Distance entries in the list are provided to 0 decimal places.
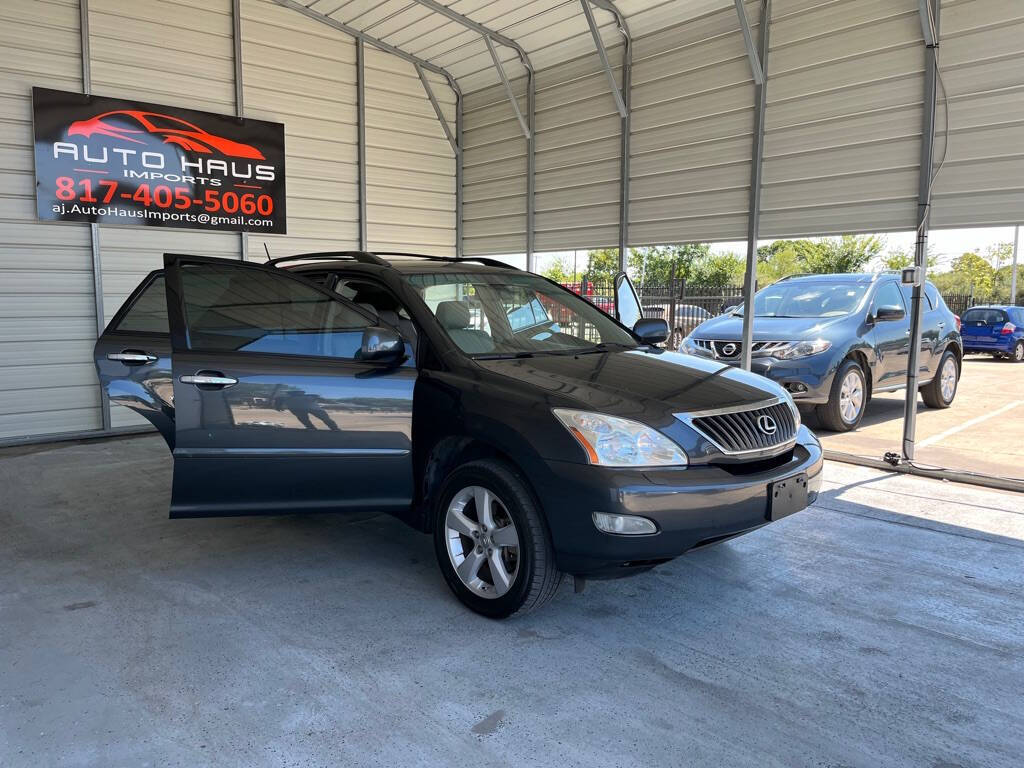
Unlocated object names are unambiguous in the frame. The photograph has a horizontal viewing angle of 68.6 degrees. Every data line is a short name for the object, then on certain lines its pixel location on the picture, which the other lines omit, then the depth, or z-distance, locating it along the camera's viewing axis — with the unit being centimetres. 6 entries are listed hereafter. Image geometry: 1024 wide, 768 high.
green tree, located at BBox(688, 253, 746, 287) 3116
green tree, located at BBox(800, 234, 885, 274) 2719
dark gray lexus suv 294
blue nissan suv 721
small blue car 1518
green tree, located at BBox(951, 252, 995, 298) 2475
